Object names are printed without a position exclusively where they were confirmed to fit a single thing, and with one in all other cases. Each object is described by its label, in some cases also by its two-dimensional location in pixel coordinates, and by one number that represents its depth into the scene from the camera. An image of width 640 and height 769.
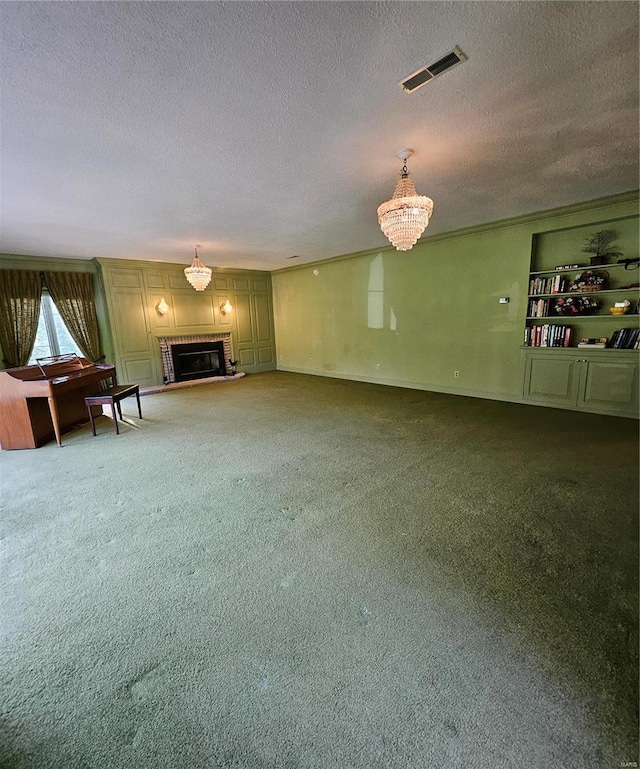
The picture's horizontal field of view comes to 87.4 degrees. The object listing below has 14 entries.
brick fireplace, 7.27
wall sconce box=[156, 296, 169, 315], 7.12
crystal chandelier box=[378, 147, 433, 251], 2.80
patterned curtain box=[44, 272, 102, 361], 6.15
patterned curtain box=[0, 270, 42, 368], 5.69
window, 6.10
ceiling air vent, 1.72
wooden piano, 3.80
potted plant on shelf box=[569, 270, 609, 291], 4.29
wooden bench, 4.28
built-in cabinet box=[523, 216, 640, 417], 4.18
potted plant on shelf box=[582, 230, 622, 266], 4.26
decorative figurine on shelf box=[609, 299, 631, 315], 4.15
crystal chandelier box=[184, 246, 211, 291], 5.55
